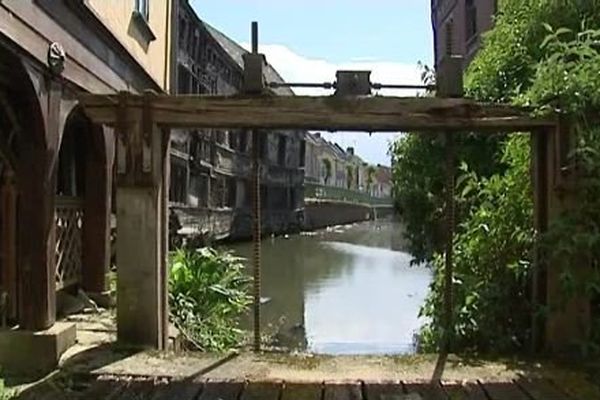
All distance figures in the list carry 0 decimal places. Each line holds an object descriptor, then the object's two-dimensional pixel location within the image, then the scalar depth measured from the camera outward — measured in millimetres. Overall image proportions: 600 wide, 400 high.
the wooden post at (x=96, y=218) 8516
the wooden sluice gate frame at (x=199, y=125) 5773
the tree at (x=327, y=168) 59719
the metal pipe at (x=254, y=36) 6293
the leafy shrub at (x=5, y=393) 4630
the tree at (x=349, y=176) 71112
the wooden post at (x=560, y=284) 5727
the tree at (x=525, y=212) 5555
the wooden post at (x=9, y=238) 6316
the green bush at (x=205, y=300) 8086
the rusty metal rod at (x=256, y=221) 6291
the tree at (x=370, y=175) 77250
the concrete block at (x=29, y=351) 5613
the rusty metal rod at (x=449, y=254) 6188
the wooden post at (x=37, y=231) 5945
